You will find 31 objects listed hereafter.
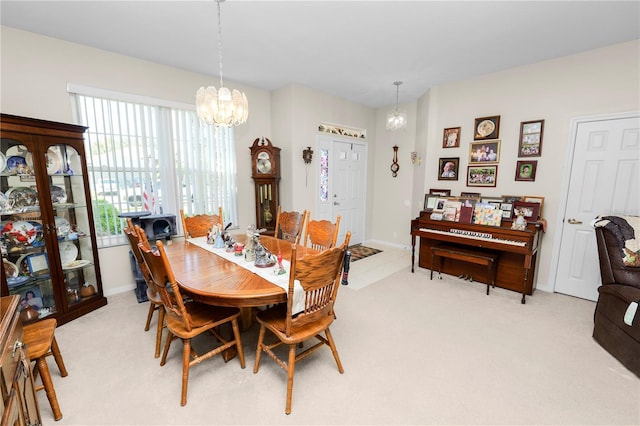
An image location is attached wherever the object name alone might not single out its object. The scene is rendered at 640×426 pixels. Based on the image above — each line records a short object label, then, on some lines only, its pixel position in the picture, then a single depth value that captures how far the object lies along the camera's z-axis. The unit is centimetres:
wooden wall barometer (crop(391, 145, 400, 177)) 496
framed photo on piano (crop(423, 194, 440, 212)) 377
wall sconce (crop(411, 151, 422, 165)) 439
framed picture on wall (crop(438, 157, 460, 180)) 381
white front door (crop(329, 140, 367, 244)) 468
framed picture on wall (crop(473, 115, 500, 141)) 345
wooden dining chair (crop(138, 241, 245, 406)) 154
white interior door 273
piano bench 310
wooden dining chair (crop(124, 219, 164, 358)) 190
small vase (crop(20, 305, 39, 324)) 238
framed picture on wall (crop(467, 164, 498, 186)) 352
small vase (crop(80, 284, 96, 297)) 277
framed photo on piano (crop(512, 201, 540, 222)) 309
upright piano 291
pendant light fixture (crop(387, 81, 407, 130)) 375
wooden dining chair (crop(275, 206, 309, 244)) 282
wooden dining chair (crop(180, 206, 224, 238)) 290
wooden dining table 156
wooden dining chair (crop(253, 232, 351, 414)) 148
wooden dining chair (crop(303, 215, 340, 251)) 240
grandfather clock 388
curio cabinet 230
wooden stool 148
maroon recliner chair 192
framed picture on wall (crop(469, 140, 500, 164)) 348
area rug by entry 457
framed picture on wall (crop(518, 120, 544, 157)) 318
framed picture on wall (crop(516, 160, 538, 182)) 323
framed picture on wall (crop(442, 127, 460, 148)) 378
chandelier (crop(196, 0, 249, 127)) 204
